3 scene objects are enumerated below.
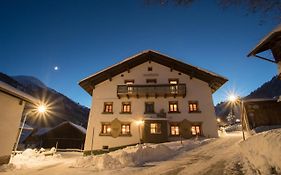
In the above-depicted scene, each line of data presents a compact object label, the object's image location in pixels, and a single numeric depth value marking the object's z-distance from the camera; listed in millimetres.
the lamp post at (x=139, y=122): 22703
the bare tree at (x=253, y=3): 5464
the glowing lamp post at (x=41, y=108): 15125
